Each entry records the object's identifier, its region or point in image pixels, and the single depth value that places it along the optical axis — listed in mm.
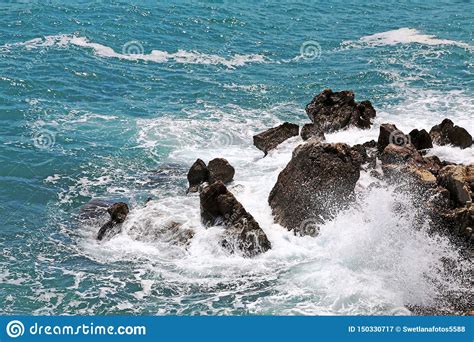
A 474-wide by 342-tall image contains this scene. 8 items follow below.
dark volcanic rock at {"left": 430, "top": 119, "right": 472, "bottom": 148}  24469
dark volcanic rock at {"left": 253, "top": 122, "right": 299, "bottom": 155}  26828
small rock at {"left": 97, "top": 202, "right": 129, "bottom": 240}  20141
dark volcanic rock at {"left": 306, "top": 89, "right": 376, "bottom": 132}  27312
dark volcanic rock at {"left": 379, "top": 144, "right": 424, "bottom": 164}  21484
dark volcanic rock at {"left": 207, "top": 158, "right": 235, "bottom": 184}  23297
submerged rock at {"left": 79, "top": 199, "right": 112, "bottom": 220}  21766
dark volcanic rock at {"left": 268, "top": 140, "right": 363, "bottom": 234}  19812
